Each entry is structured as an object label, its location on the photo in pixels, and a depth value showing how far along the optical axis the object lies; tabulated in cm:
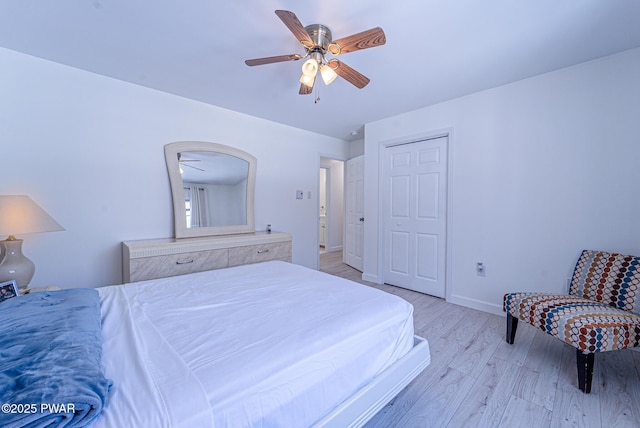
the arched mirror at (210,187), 280
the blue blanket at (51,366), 59
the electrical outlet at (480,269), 276
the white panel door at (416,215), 312
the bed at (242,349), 73
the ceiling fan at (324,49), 144
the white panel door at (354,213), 440
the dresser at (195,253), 228
